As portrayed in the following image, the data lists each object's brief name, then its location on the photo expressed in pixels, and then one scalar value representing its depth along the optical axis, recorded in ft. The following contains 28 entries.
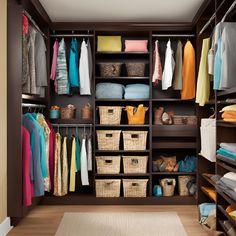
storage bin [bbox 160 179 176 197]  9.94
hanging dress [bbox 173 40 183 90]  9.89
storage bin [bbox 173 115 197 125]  10.06
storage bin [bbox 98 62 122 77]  10.02
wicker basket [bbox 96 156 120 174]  9.96
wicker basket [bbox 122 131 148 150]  9.97
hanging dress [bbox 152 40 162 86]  9.78
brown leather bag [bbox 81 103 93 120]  10.25
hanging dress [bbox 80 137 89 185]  9.73
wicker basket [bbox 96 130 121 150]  9.96
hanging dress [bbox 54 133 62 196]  9.58
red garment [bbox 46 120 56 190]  9.48
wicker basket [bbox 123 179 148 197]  9.89
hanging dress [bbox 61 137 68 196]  9.65
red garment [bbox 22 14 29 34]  7.78
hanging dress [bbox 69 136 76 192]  9.74
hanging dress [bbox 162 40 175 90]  9.75
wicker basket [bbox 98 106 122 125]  9.97
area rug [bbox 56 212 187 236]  7.41
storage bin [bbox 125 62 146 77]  10.05
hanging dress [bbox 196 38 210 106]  8.46
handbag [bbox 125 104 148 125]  10.00
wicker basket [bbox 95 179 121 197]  9.90
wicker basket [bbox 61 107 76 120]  10.28
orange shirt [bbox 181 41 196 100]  9.81
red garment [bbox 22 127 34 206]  7.66
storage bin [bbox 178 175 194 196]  10.00
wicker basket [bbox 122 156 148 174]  9.96
